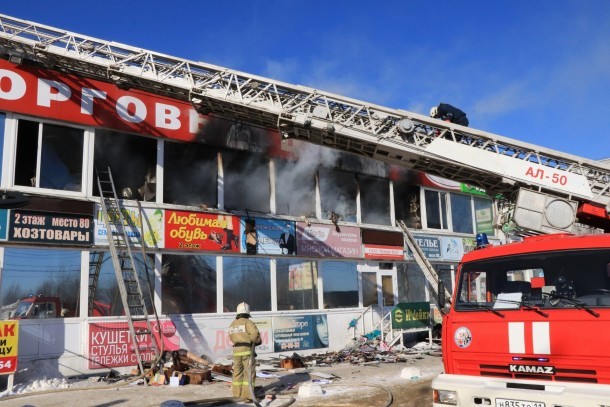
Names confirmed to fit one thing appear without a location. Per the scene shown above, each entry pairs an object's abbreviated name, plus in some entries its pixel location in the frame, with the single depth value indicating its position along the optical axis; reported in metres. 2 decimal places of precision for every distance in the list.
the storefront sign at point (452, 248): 18.36
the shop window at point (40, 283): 10.30
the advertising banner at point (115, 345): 10.85
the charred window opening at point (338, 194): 15.64
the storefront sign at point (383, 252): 16.06
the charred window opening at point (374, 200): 16.62
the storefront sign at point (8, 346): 9.09
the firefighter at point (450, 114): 9.93
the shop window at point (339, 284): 15.06
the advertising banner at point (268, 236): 13.51
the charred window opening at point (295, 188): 14.71
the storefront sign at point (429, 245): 17.55
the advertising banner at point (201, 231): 12.38
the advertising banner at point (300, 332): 13.66
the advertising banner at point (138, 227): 11.39
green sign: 14.87
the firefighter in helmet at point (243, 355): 8.07
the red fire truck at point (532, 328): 4.64
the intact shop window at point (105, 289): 11.17
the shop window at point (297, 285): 14.10
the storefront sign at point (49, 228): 10.36
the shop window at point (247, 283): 13.13
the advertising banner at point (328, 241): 14.55
